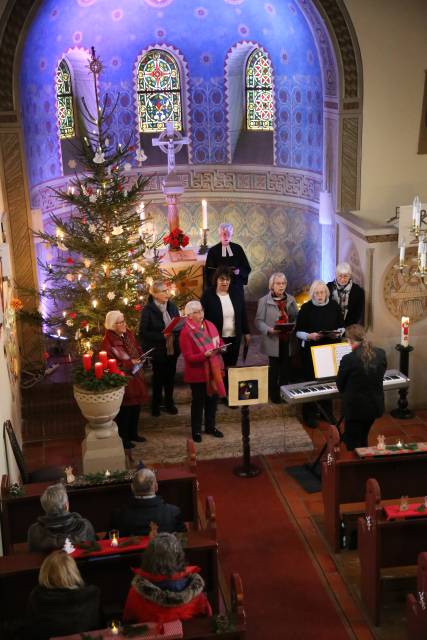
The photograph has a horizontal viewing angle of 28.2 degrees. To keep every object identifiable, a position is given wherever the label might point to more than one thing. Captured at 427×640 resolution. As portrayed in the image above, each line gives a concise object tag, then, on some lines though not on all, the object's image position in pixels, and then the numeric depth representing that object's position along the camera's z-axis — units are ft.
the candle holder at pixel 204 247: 38.04
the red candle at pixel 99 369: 25.53
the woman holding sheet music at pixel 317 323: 30.22
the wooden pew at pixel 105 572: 17.33
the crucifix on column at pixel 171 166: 39.11
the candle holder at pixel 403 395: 32.22
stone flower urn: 25.73
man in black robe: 33.45
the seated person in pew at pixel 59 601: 14.46
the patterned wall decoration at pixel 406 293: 32.58
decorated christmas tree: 30.19
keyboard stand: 28.02
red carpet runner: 20.47
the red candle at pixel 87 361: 25.77
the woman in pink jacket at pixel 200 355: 28.32
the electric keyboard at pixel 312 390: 27.35
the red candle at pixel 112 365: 25.81
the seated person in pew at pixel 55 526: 17.38
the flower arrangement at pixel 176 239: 37.40
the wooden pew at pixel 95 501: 20.83
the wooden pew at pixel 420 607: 16.76
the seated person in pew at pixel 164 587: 14.88
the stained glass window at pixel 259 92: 43.19
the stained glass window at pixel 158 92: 43.91
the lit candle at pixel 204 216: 37.13
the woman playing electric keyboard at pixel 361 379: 24.67
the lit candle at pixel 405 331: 31.96
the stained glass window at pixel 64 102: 42.11
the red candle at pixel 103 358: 25.91
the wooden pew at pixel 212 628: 14.42
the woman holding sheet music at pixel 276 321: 30.32
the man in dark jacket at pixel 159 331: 29.32
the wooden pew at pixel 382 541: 19.69
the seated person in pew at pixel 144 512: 18.37
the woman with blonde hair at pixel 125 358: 27.37
